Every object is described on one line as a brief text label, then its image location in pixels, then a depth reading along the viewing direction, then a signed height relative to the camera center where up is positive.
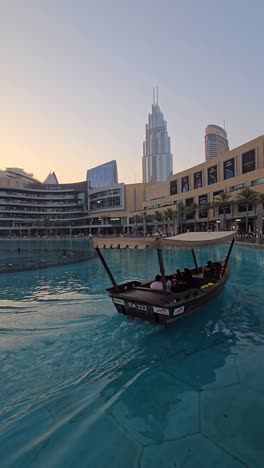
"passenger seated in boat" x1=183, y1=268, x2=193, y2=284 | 10.20 -1.90
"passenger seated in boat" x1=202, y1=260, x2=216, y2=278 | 11.98 -1.96
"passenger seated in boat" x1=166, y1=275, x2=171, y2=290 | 8.59 -1.85
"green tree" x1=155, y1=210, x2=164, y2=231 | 81.26 +5.24
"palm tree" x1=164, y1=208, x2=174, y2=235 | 75.44 +5.15
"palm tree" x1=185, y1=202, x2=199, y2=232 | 66.81 +5.88
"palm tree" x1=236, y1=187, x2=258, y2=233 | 46.90 +6.42
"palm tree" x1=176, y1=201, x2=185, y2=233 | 70.94 +5.96
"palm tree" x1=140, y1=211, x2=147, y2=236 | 88.88 +4.58
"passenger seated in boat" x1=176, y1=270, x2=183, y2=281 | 10.25 -1.85
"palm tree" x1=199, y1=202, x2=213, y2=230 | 60.55 +5.93
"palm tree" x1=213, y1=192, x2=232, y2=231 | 53.98 +6.54
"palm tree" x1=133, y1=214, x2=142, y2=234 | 93.50 +5.07
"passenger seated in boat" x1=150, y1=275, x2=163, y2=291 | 8.53 -1.84
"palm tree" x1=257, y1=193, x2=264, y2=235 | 45.77 +4.86
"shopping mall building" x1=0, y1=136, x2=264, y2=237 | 61.37 +12.44
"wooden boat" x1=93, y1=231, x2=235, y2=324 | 7.20 -2.07
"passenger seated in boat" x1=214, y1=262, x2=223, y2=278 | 12.04 -1.86
